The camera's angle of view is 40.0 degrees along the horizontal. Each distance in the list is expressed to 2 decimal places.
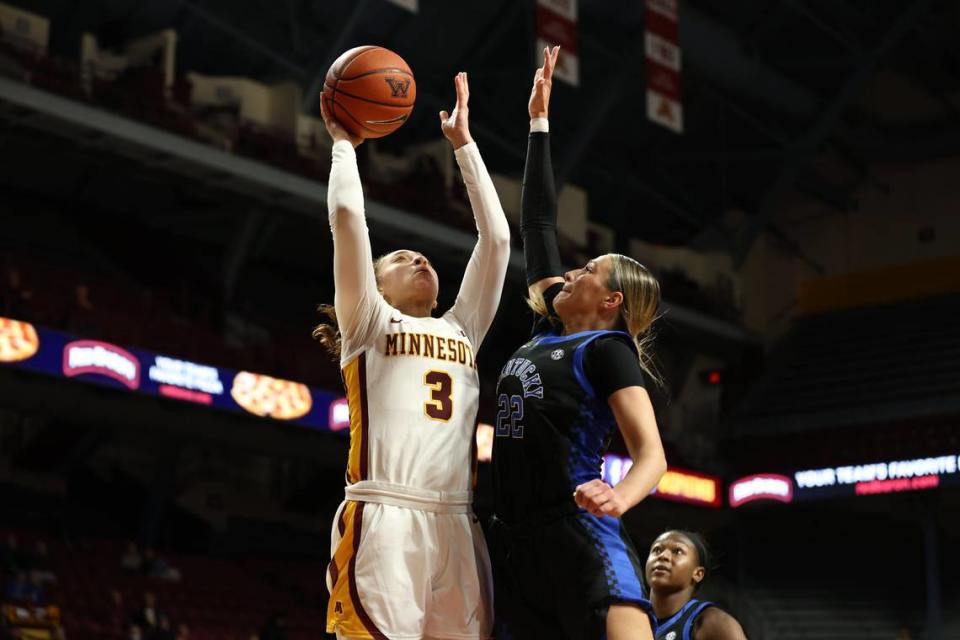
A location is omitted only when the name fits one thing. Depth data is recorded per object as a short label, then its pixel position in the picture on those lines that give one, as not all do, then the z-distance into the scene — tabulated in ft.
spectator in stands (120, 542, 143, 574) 53.98
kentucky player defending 11.54
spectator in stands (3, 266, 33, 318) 48.80
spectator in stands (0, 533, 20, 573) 46.92
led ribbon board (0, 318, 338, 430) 47.70
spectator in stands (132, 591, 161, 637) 44.45
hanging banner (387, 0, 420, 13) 56.90
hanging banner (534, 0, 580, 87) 61.82
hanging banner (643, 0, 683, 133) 66.90
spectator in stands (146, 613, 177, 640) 42.91
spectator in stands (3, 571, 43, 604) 44.37
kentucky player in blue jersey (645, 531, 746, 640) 16.02
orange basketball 13.25
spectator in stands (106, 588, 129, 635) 47.44
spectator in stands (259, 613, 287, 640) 48.75
